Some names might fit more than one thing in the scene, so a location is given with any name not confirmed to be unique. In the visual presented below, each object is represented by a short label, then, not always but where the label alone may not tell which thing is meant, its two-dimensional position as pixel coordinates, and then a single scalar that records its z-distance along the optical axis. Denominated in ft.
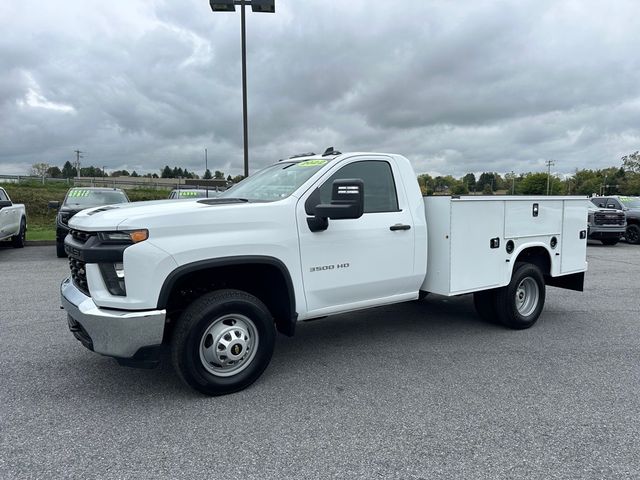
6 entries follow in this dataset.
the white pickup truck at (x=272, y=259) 11.14
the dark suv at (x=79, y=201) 35.45
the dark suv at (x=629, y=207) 56.75
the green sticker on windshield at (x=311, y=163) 14.84
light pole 41.88
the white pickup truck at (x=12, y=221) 38.45
